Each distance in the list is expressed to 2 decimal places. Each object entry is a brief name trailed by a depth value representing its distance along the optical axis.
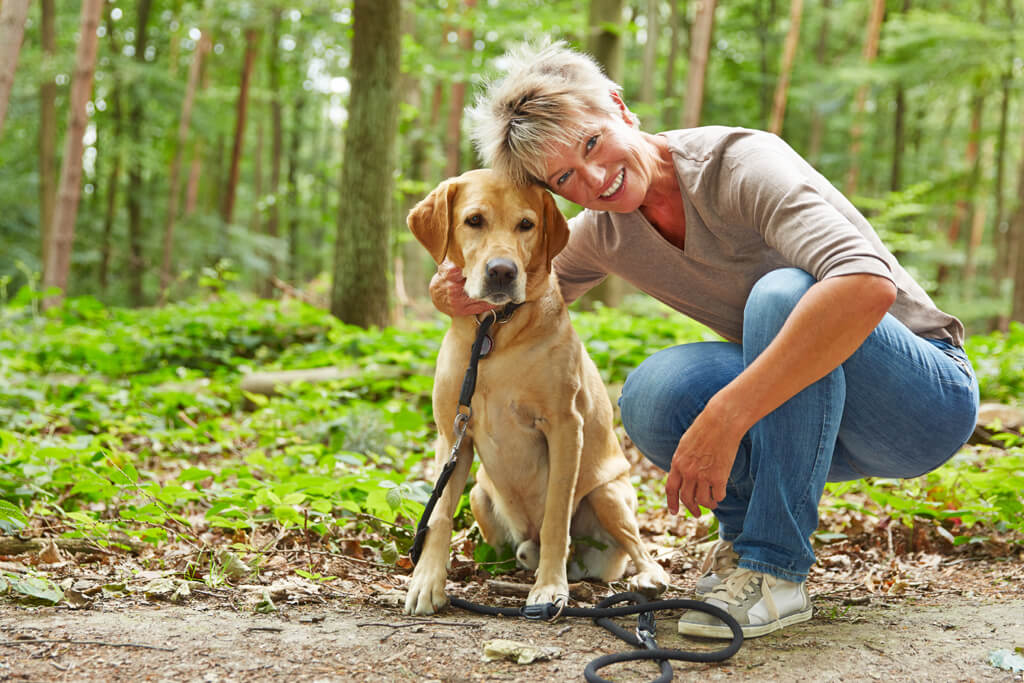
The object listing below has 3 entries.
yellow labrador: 2.50
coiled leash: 1.93
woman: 2.02
